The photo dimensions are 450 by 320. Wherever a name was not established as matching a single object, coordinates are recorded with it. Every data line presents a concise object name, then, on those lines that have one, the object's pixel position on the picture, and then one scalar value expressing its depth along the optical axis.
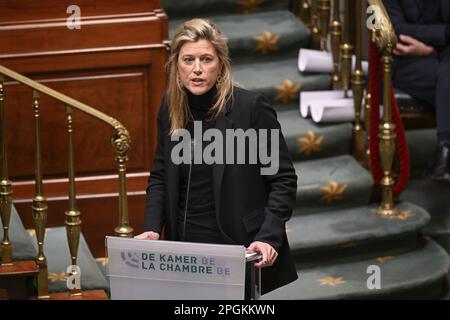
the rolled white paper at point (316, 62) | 12.86
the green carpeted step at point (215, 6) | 13.23
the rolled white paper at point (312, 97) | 12.62
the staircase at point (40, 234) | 9.66
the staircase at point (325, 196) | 11.23
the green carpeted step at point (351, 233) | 11.38
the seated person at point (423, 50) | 12.08
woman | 7.39
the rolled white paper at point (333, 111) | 12.41
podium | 6.32
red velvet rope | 11.93
